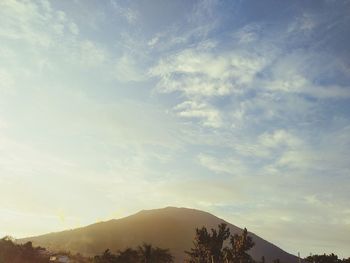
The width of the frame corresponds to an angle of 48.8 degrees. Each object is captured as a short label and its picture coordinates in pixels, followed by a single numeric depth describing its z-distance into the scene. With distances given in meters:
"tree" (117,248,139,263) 66.62
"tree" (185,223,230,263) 60.25
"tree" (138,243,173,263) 65.19
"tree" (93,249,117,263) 65.41
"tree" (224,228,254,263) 52.00
